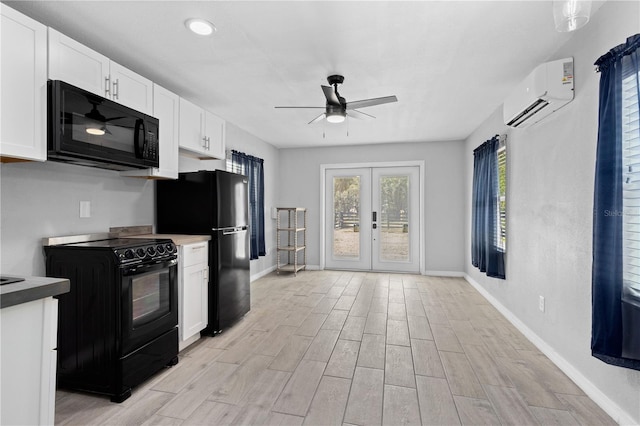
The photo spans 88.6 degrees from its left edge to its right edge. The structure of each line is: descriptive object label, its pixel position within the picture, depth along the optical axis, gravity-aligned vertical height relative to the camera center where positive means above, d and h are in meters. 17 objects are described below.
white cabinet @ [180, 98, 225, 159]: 3.32 +0.84
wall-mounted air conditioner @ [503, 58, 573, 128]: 2.46 +0.95
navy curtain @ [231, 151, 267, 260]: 5.16 +0.24
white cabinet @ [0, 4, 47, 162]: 1.79 +0.69
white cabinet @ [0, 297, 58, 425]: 1.38 -0.69
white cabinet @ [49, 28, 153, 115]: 2.09 +0.97
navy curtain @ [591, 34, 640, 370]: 1.83 -0.01
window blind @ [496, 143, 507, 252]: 3.88 +0.18
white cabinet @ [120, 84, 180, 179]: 2.92 +0.70
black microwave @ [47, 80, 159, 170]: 2.02 +0.54
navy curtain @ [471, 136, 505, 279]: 4.05 -0.02
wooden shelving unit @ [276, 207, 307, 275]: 6.57 -0.60
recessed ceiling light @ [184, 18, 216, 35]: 2.25 +1.28
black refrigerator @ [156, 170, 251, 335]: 3.25 -0.13
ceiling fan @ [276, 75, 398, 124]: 3.07 +1.03
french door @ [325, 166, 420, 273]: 6.36 -0.17
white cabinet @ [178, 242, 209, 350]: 2.86 -0.76
